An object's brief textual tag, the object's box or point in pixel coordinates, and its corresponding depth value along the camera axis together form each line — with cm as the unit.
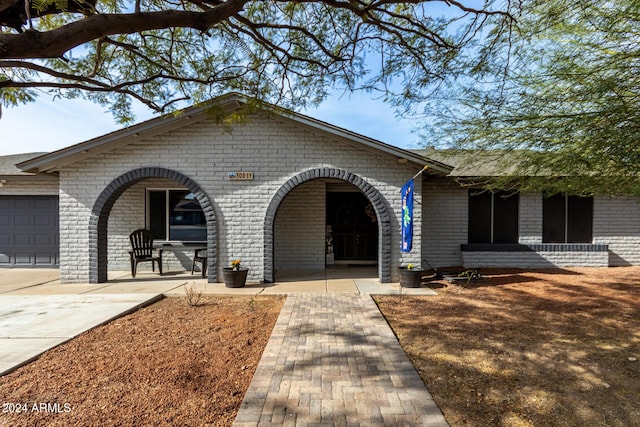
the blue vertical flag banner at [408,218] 660
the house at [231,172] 745
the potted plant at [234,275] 711
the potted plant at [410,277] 710
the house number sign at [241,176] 768
